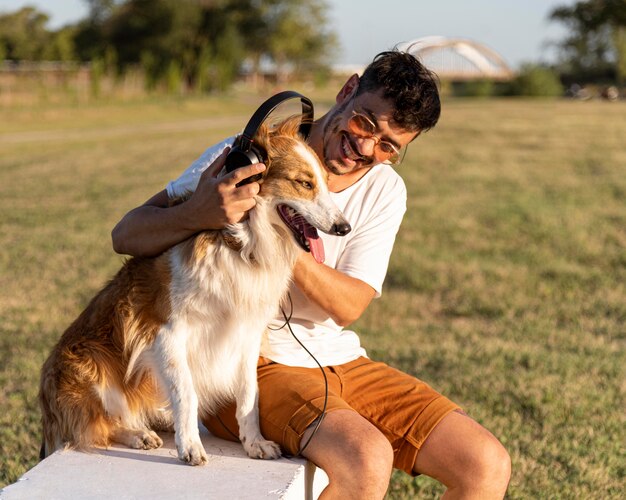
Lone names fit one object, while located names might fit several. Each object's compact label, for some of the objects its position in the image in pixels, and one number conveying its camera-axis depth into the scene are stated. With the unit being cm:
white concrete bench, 274
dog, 287
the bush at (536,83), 5072
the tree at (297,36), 6856
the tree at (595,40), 3334
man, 284
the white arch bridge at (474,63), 8425
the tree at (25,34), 5897
